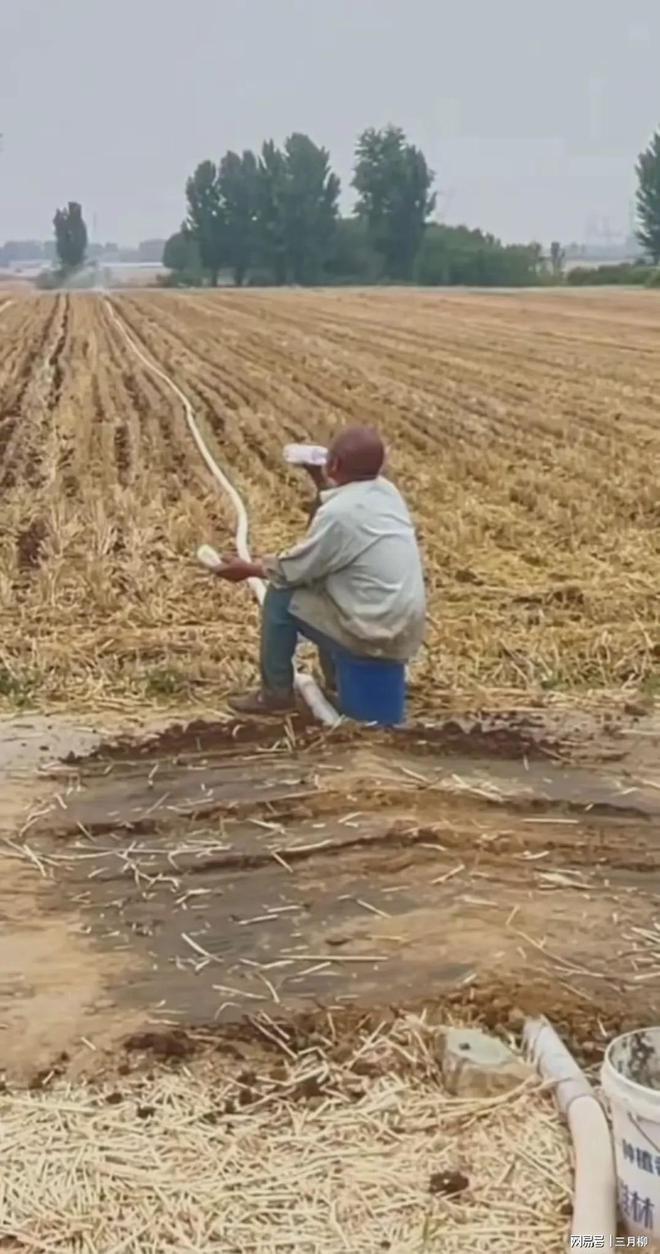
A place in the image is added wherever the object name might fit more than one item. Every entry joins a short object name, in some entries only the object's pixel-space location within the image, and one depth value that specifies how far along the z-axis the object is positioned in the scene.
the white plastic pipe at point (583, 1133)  3.63
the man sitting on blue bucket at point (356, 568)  6.66
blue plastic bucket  6.83
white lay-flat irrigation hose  6.92
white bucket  3.56
